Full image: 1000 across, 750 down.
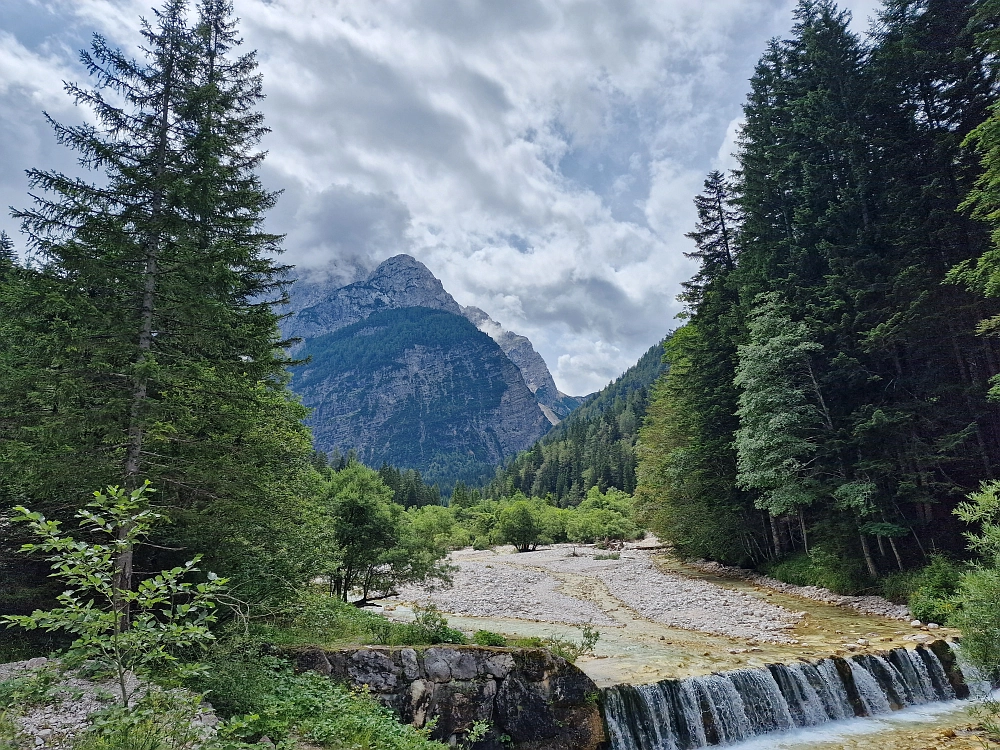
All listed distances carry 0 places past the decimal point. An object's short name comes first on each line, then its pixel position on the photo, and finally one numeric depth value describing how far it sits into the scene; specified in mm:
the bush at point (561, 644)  10945
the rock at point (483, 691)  9984
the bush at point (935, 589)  15070
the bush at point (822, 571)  19650
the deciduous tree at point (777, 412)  20172
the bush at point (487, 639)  11465
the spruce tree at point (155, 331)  8148
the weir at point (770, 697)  10688
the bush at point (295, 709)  7266
